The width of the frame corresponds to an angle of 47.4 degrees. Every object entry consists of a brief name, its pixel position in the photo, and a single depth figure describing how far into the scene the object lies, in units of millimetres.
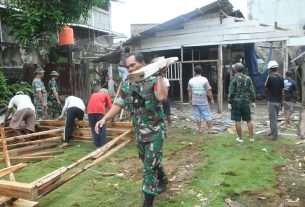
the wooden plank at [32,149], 7609
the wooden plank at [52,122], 9352
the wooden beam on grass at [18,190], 4113
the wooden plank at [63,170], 4445
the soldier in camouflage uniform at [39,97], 10250
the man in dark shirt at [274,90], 8180
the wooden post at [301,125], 8296
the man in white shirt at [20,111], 8469
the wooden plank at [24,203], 4284
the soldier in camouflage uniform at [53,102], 11320
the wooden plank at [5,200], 4236
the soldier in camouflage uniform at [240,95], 7902
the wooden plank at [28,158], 7084
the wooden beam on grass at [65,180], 4673
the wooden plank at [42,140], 8016
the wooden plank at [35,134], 7992
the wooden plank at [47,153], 7605
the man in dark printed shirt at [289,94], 9876
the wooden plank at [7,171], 5161
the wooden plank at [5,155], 6561
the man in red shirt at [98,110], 7832
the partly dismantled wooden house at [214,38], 12227
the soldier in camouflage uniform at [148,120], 4223
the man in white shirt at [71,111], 8531
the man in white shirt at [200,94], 9055
